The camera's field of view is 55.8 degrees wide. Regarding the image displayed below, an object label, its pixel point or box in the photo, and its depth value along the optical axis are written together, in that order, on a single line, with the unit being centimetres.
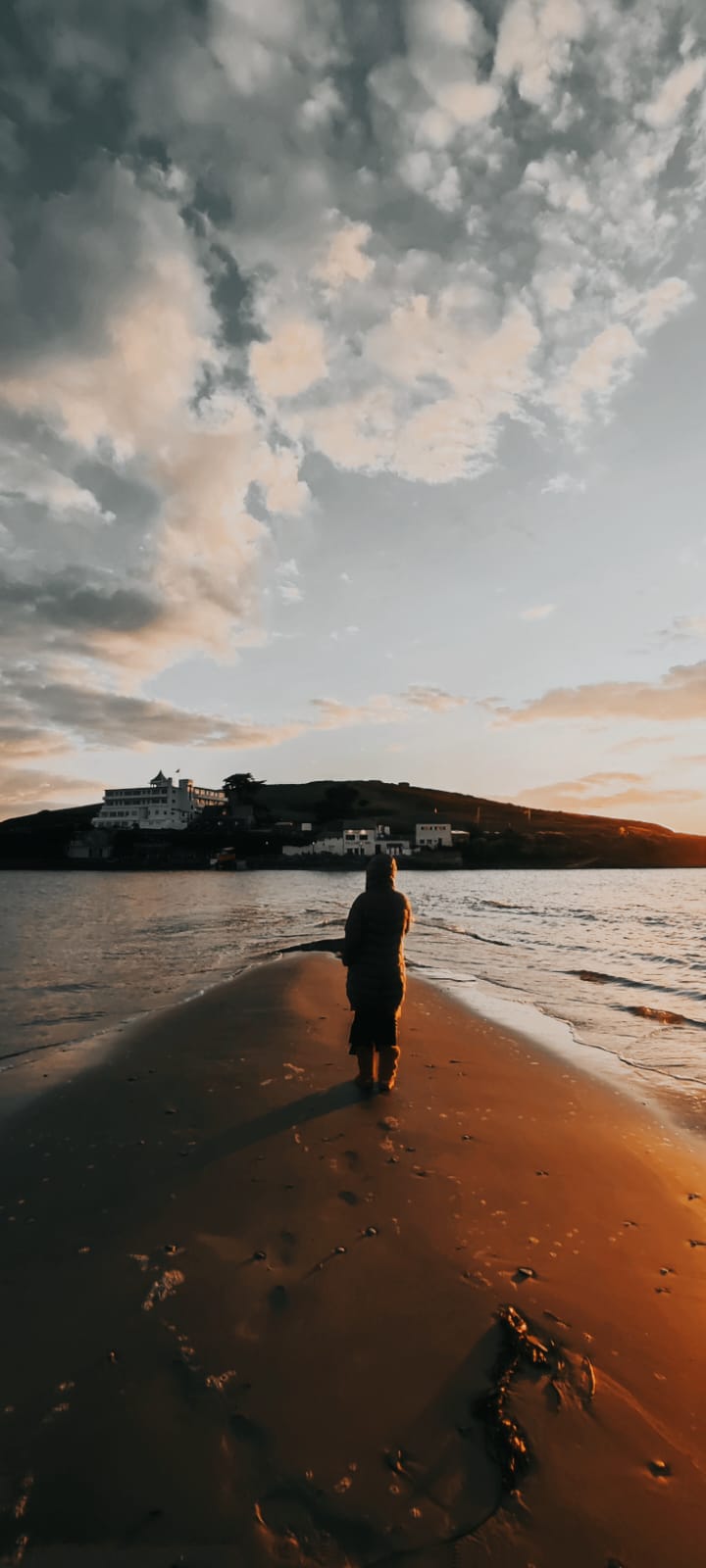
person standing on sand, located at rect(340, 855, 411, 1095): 852
